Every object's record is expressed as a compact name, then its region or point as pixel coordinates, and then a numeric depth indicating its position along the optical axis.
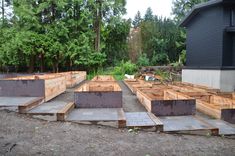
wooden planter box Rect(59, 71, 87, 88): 9.96
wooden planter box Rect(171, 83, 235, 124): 4.57
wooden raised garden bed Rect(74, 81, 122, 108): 5.28
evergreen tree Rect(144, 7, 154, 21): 41.07
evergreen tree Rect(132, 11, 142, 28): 38.83
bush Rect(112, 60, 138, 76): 16.51
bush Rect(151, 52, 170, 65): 19.37
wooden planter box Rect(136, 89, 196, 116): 4.80
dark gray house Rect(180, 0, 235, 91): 8.24
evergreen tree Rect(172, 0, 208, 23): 18.10
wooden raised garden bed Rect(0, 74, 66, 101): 5.88
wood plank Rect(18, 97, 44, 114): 4.57
